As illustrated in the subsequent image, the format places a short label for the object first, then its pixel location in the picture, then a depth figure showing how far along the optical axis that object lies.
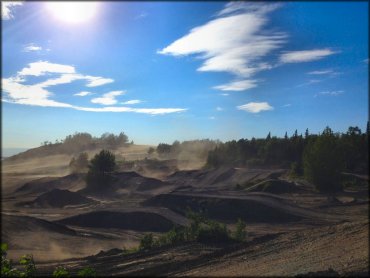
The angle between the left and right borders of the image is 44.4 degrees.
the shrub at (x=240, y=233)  17.96
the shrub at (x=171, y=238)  17.52
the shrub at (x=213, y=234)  17.69
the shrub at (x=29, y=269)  5.90
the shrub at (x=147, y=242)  17.08
